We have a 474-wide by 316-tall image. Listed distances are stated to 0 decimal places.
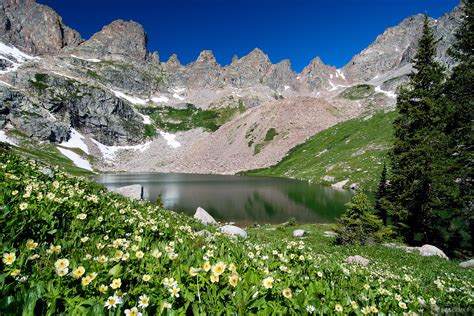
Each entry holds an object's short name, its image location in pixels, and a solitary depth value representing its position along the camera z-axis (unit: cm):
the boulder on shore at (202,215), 3300
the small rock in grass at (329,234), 3259
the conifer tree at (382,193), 4242
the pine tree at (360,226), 2592
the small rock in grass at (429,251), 2108
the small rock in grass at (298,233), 3268
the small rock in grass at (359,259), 1482
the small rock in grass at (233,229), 2027
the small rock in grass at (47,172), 1118
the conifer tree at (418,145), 2645
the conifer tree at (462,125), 2312
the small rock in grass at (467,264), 1761
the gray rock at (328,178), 12038
